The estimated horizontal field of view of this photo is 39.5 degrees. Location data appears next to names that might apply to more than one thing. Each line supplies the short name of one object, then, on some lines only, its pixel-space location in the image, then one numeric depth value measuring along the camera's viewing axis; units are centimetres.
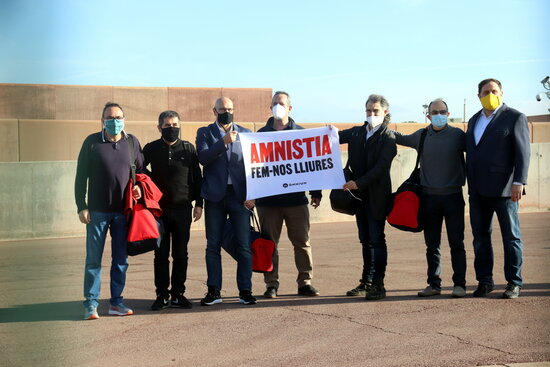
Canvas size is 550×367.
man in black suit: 774
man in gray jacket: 796
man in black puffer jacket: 830
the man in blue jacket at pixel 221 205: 772
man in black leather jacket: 796
